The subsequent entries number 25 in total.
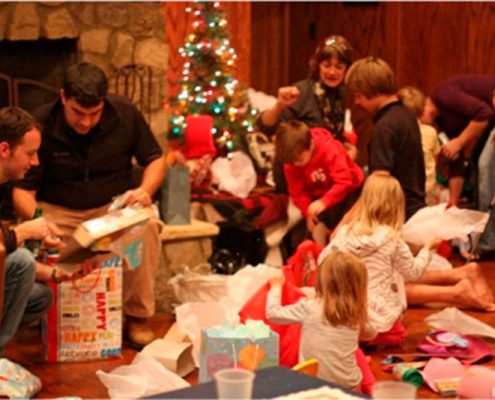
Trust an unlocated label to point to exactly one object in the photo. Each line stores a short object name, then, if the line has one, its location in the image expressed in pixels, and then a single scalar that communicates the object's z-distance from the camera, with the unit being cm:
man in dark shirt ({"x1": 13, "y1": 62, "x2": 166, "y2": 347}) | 631
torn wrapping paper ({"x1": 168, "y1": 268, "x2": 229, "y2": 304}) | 695
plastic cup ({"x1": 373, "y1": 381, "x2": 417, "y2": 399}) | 328
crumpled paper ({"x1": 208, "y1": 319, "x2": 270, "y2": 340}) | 528
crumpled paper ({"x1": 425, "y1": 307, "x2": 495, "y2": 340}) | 631
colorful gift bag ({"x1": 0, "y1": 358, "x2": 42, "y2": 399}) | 531
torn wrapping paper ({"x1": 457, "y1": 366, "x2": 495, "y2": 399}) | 409
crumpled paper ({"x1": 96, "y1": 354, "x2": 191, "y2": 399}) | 520
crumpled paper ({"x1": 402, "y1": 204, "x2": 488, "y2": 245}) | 686
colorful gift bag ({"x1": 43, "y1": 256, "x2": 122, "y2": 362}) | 618
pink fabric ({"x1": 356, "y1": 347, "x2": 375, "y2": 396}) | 545
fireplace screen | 781
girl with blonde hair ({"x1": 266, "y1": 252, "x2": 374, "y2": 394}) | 524
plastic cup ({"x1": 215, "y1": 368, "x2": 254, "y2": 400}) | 298
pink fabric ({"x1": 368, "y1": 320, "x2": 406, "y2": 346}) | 639
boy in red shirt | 715
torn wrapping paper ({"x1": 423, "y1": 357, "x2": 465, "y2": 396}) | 554
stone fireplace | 763
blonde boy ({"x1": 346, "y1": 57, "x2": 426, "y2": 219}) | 700
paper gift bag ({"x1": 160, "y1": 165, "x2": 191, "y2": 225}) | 707
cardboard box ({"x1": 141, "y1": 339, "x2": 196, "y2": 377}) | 580
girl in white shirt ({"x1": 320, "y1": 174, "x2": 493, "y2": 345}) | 619
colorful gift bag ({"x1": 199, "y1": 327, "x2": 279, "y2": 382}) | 517
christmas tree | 877
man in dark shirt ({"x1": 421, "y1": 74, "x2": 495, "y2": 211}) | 887
